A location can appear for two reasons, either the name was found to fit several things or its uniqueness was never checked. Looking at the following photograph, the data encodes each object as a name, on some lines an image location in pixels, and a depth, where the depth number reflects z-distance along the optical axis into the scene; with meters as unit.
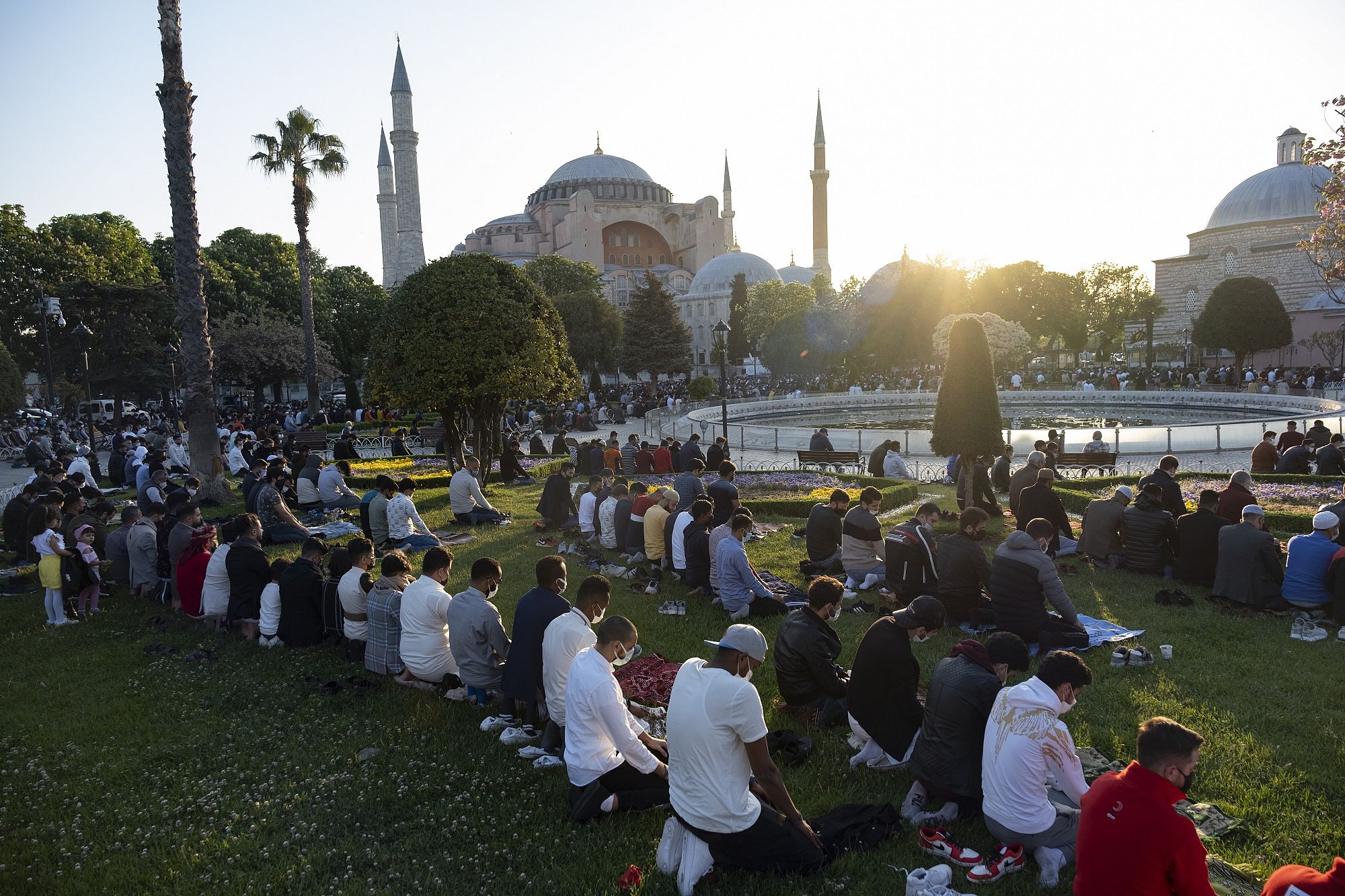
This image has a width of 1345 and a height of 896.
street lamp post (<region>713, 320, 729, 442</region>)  22.27
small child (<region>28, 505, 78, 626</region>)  8.73
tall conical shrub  12.45
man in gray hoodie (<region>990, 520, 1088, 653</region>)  6.71
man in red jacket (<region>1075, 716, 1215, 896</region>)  3.13
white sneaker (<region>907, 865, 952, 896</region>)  3.82
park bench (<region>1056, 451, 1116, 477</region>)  16.48
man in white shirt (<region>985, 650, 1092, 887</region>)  3.95
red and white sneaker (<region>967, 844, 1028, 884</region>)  3.92
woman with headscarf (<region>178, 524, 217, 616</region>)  8.69
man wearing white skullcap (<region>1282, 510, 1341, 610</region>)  7.41
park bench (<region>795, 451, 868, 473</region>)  18.53
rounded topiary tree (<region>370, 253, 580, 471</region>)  15.06
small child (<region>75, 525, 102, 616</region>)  9.02
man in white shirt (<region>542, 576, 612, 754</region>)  5.21
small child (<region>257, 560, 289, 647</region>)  7.78
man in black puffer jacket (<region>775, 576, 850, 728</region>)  5.30
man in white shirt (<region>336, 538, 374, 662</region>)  7.12
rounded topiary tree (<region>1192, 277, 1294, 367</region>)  45.72
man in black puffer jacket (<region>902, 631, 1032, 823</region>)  4.38
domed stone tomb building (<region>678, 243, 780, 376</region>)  80.62
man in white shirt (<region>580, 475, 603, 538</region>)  11.51
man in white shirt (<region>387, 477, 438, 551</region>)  10.73
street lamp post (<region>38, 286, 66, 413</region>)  23.60
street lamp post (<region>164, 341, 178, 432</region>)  35.78
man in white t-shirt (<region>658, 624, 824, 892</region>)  3.83
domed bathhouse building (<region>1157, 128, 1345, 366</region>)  60.16
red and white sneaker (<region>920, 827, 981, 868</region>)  4.05
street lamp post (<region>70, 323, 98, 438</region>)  21.52
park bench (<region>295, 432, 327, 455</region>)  23.30
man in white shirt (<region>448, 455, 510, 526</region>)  13.15
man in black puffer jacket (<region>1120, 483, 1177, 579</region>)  9.04
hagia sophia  59.38
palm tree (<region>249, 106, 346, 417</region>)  25.28
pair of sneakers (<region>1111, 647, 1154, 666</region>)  6.58
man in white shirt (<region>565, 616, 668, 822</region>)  4.48
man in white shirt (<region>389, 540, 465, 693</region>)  6.32
